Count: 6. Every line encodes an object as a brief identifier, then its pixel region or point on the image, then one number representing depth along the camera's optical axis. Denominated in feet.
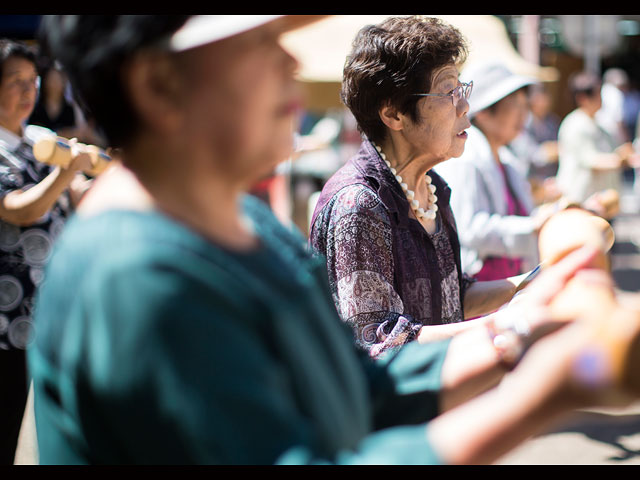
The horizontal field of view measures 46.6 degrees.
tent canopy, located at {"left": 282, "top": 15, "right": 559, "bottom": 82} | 24.23
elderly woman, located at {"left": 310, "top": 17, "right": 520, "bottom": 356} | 6.09
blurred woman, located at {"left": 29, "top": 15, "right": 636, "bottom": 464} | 2.61
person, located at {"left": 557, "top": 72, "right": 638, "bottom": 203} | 22.38
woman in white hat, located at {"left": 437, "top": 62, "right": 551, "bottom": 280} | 10.07
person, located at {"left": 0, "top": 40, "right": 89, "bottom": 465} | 8.79
